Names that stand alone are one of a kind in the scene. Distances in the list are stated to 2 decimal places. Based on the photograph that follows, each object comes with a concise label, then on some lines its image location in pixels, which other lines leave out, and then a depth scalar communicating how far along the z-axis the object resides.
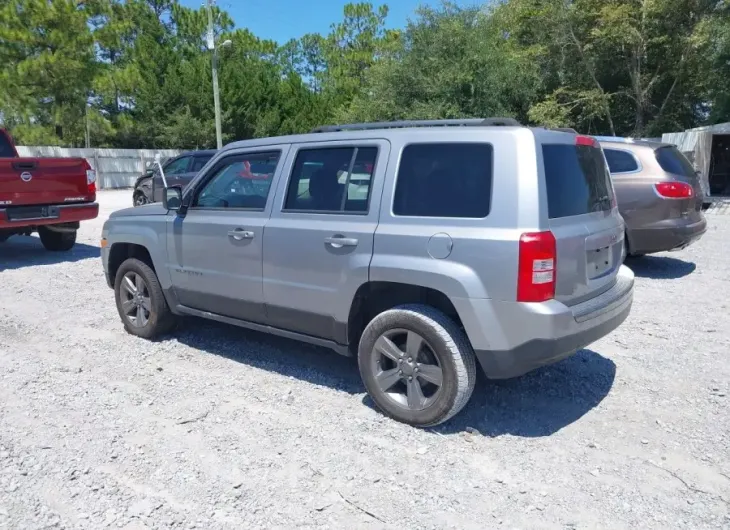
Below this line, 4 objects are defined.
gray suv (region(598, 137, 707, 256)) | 7.71
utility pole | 25.69
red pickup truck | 8.40
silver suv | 3.42
